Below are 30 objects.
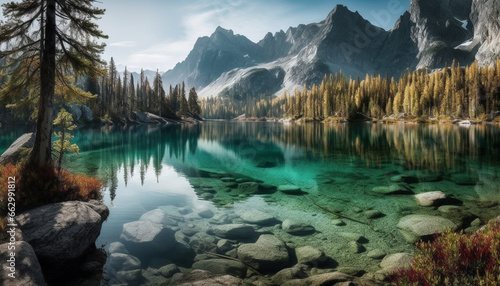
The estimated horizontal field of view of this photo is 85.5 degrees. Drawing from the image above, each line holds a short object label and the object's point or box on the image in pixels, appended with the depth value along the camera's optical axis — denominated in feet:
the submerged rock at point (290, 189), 55.31
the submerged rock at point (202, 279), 21.66
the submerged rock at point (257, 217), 39.15
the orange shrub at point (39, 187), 32.04
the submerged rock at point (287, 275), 24.45
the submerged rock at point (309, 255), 28.10
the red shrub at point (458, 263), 15.93
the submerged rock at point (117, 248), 30.24
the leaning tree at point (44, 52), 38.99
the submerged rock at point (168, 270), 26.30
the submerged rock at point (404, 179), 62.13
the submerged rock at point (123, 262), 26.91
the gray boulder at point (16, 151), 48.88
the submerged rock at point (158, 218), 38.92
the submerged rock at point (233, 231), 34.30
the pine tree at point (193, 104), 478.31
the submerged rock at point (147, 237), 31.45
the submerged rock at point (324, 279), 21.71
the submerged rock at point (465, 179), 59.31
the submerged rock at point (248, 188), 56.29
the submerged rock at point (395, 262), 25.51
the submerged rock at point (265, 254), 27.27
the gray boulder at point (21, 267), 18.59
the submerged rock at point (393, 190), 52.70
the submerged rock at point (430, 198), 45.27
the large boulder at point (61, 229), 24.46
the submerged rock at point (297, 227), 35.70
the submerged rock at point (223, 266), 25.95
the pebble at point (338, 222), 38.27
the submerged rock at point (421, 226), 32.60
